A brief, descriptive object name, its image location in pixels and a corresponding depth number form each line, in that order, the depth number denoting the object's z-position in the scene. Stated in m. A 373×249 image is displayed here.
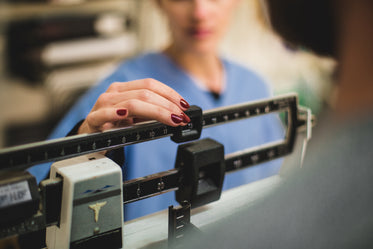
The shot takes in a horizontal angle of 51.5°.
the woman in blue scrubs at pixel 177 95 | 0.66
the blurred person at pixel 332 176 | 0.53
